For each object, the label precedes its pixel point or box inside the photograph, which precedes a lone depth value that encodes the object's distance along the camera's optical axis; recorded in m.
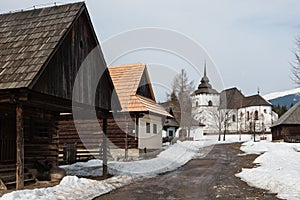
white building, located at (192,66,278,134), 72.75
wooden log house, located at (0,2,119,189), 9.70
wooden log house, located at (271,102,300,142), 46.62
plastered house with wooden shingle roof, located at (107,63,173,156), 23.14
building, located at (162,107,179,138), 46.17
